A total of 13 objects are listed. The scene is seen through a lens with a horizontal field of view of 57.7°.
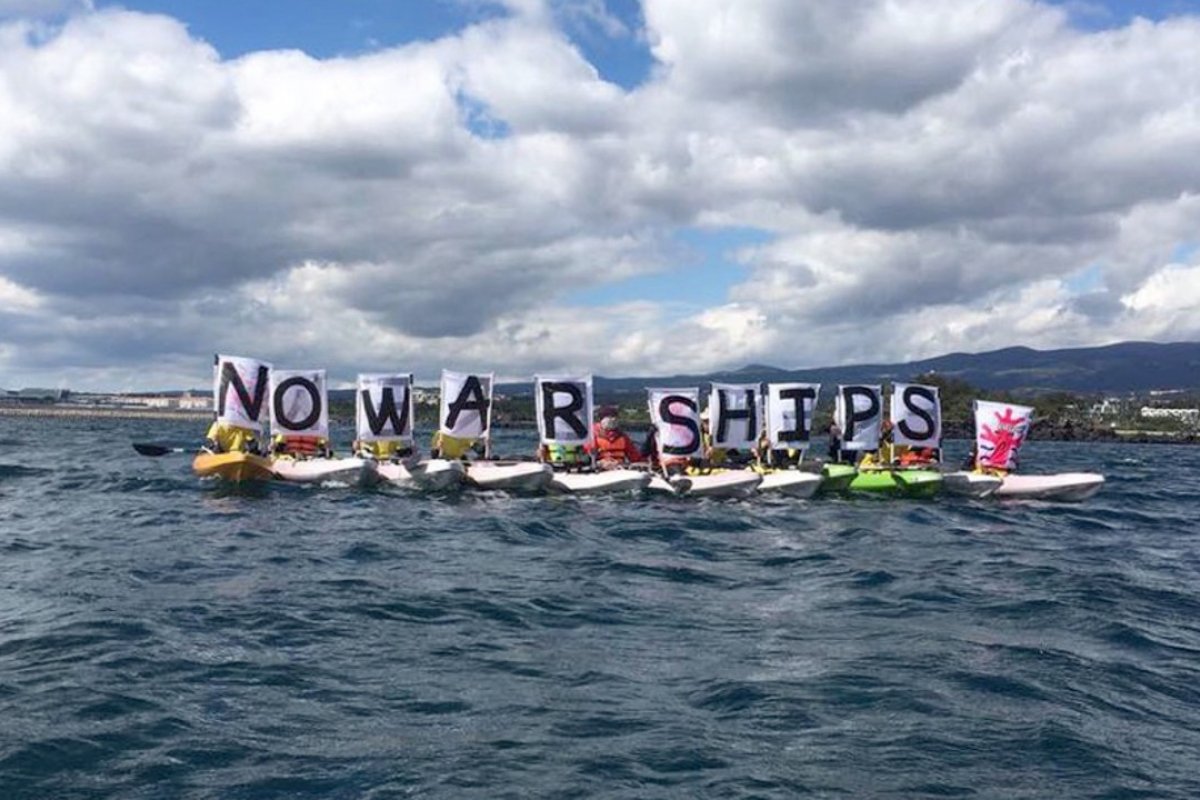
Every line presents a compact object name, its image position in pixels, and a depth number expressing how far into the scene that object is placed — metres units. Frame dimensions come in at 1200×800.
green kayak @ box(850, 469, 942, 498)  37.28
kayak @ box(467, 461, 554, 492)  35.75
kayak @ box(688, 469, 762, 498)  35.25
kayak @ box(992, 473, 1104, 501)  38.03
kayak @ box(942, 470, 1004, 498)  37.72
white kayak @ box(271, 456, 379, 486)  36.97
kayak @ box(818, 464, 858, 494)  37.09
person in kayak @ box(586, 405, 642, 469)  38.75
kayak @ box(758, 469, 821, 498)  35.75
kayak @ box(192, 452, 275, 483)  37.91
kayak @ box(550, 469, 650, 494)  35.53
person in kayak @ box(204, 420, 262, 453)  39.06
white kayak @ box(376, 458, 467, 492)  36.03
